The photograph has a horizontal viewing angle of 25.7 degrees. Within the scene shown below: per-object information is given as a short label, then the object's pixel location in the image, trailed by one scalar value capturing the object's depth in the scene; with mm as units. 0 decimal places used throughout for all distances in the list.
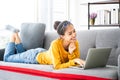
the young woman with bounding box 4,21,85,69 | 2420
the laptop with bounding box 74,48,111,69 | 2225
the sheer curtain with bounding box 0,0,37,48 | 4215
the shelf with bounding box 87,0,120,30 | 4894
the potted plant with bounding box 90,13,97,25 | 5059
